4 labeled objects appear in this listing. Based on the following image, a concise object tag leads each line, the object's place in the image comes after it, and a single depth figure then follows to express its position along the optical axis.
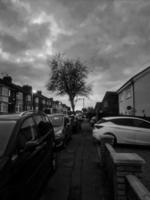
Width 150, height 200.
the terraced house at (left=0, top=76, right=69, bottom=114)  35.97
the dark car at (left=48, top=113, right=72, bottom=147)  8.68
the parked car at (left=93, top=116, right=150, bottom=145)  8.96
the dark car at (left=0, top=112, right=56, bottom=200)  2.13
